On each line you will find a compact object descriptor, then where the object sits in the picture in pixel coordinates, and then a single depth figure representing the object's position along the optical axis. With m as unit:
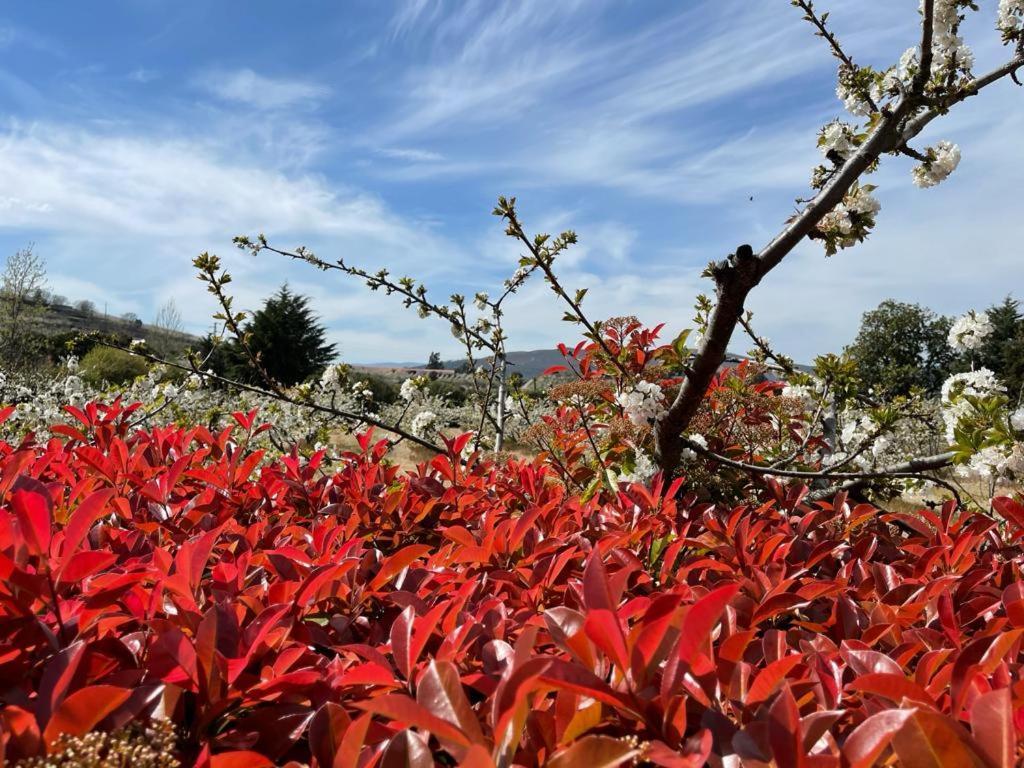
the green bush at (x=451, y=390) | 25.33
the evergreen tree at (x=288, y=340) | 28.34
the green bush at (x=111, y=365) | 18.28
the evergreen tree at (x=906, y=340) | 36.09
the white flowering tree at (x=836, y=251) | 2.22
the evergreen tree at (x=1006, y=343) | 28.05
